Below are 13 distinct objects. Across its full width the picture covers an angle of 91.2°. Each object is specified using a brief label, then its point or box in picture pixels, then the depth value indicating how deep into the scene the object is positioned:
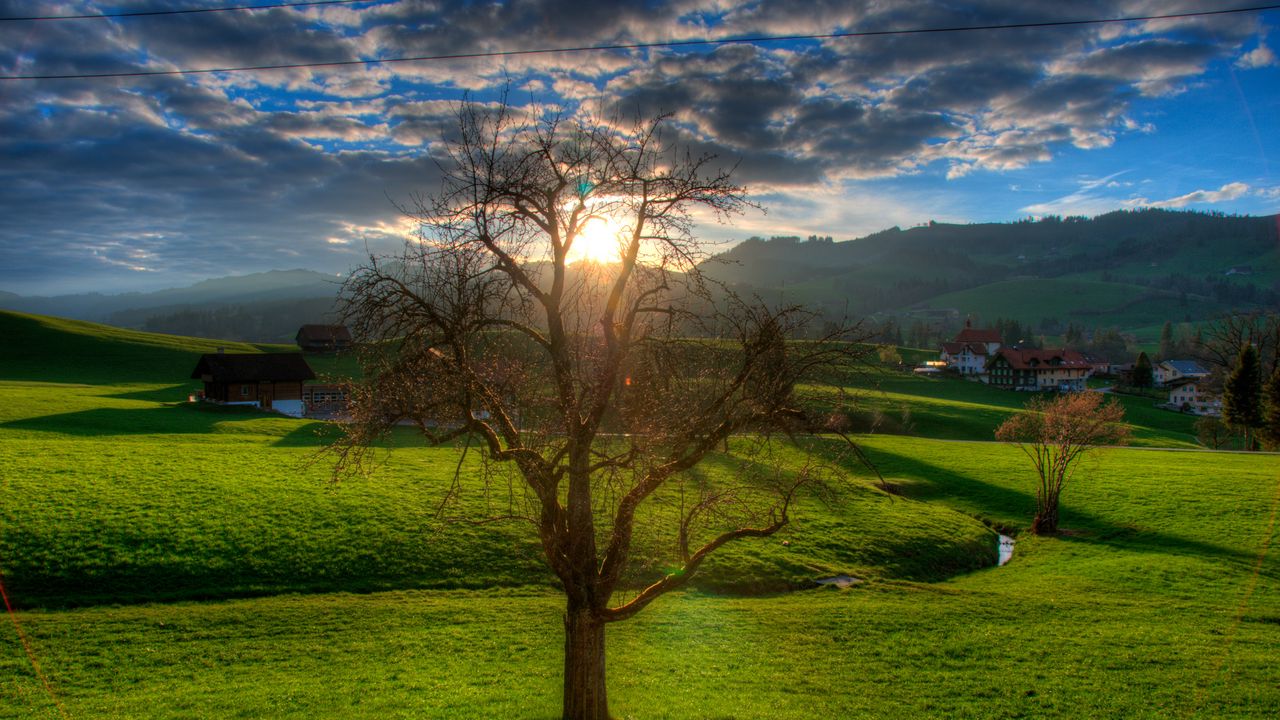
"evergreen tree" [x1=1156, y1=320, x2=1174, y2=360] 165.25
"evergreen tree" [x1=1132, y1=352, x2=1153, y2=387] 110.19
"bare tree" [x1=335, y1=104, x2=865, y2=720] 9.86
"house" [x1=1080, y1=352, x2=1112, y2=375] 128.38
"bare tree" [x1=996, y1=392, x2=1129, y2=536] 32.66
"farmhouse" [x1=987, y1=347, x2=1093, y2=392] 112.31
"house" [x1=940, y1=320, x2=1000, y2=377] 134.75
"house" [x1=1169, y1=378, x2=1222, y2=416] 99.75
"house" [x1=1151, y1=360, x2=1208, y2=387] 138.12
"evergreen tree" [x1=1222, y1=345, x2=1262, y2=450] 62.69
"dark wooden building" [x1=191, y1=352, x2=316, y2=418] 63.34
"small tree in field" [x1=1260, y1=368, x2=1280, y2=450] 59.47
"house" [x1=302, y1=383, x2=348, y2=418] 64.75
